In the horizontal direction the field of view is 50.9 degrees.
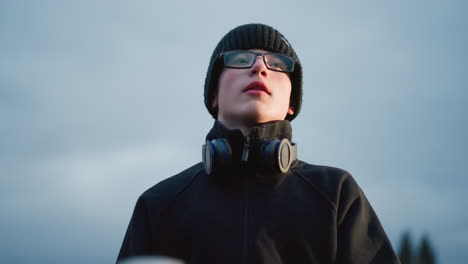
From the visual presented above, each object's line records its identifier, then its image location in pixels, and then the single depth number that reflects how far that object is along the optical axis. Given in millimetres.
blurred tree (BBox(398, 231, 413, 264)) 31469
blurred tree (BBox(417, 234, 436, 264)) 31344
